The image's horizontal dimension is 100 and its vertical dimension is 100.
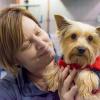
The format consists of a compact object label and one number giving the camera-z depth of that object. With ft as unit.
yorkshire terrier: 3.90
